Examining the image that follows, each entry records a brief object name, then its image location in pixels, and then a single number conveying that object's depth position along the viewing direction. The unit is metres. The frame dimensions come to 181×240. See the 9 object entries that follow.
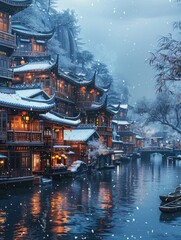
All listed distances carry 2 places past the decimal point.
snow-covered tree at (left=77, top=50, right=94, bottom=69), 106.81
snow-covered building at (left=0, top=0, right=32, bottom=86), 36.50
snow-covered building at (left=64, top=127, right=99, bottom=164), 55.66
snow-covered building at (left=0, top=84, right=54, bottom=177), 33.96
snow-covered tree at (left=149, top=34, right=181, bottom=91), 12.23
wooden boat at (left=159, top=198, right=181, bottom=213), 24.06
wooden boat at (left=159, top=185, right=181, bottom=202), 28.05
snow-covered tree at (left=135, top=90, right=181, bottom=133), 60.69
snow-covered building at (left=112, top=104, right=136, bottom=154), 98.59
